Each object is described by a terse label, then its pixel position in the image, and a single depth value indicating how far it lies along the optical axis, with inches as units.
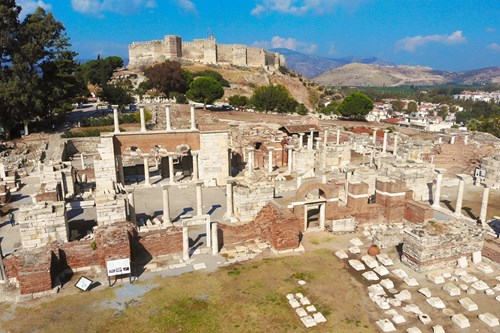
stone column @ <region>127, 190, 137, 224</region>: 780.3
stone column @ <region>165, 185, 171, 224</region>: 813.6
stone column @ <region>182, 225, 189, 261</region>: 669.3
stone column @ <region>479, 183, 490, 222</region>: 844.2
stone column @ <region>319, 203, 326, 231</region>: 797.9
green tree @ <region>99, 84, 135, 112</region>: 2104.1
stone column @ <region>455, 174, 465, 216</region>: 883.4
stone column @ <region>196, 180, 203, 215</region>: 823.7
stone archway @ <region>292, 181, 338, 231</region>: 777.6
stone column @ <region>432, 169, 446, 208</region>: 919.0
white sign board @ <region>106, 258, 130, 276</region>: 589.0
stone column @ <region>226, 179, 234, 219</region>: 853.3
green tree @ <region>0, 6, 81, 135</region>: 1537.9
